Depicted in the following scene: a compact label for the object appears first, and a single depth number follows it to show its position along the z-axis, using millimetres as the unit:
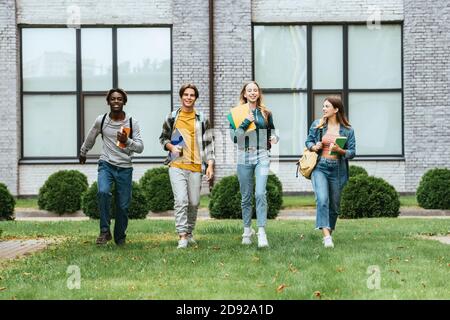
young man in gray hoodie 11312
